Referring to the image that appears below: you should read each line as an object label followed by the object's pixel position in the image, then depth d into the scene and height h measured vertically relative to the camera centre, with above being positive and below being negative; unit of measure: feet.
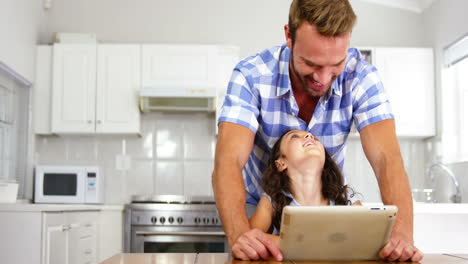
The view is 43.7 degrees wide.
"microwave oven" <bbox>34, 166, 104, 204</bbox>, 14.29 -0.39
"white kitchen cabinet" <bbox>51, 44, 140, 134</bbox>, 14.58 +1.99
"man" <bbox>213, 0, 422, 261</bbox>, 4.75 +0.59
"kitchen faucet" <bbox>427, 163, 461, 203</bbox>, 12.79 -0.23
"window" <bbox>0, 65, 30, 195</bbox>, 13.56 +0.97
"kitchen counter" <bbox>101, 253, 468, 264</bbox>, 3.88 -0.63
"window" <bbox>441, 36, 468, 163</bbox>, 13.51 +1.61
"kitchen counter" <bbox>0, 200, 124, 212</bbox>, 10.31 -0.71
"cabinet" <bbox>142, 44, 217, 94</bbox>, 14.62 +2.57
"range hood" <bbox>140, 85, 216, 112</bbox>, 14.24 +1.74
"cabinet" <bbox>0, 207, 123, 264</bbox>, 10.37 -1.29
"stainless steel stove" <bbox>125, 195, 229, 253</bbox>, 13.46 -1.38
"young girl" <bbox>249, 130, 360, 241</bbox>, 5.56 -0.10
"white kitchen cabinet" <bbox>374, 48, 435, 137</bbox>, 14.75 +2.12
